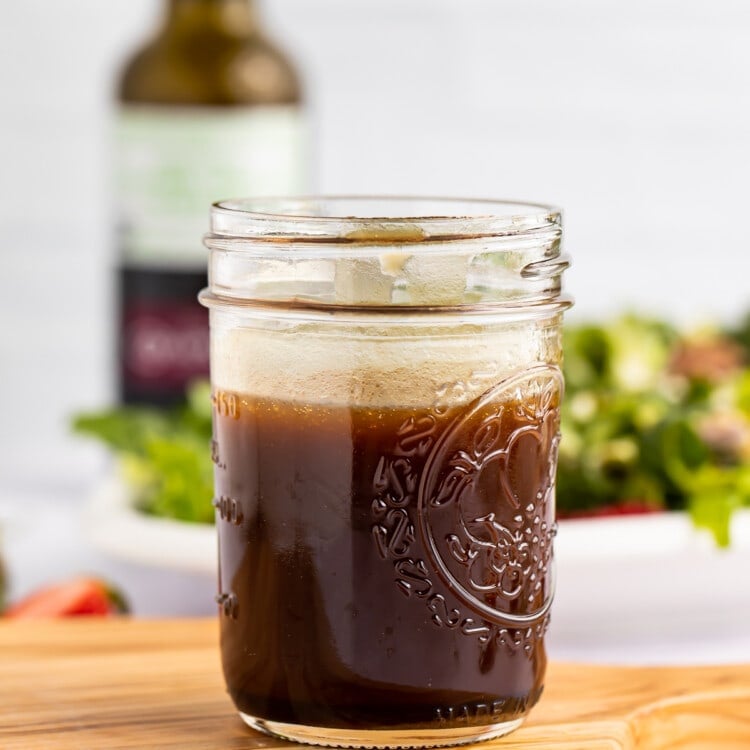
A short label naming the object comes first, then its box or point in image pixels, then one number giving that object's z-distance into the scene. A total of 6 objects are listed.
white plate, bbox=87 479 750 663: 0.79
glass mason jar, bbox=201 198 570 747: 0.63
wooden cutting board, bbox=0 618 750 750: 0.66
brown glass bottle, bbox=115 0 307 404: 1.11
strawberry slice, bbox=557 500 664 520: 0.83
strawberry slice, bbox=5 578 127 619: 0.81
